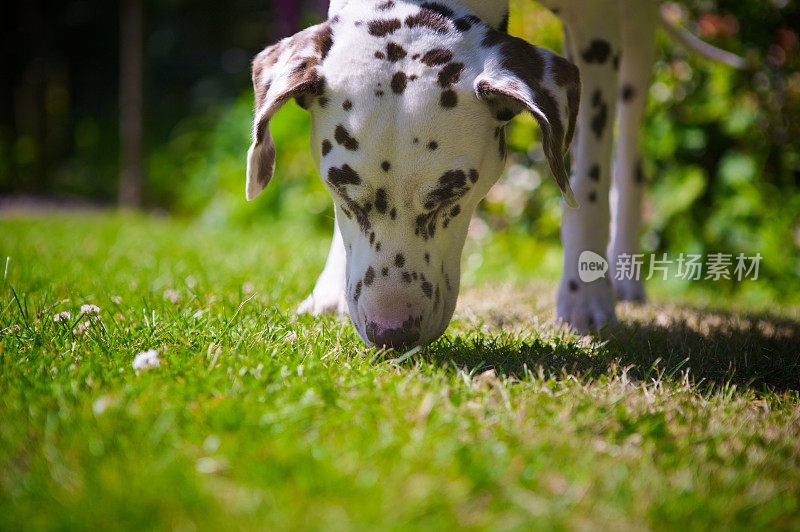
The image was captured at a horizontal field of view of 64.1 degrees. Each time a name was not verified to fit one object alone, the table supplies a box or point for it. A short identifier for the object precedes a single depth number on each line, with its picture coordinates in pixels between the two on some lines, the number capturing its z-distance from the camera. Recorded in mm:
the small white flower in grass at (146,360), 1874
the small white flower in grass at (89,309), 2373
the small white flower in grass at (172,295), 2910
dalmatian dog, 2113
